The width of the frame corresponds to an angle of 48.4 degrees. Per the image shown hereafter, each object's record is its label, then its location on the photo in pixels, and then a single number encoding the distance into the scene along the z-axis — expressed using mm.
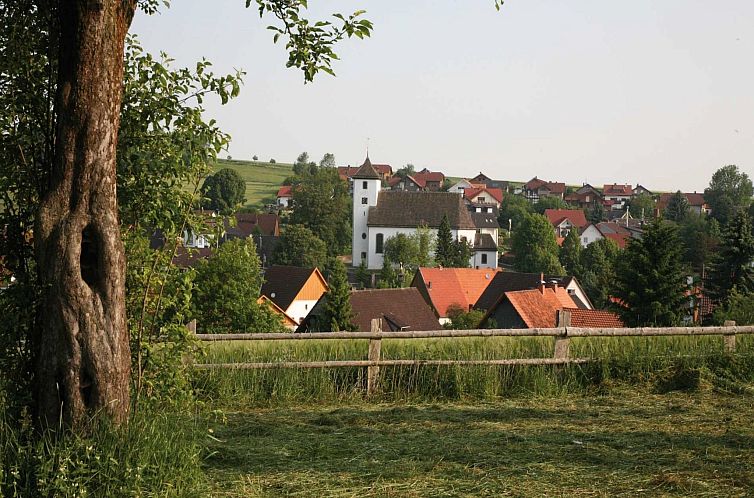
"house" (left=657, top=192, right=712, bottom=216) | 158950
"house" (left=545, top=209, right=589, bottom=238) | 136125
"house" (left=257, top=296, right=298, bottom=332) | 48550
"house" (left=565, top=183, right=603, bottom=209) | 177875
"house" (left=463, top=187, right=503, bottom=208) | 158750
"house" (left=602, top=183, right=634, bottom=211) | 180500
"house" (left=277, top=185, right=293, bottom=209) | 147500
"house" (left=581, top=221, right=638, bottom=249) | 121262
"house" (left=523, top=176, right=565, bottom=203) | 186375
